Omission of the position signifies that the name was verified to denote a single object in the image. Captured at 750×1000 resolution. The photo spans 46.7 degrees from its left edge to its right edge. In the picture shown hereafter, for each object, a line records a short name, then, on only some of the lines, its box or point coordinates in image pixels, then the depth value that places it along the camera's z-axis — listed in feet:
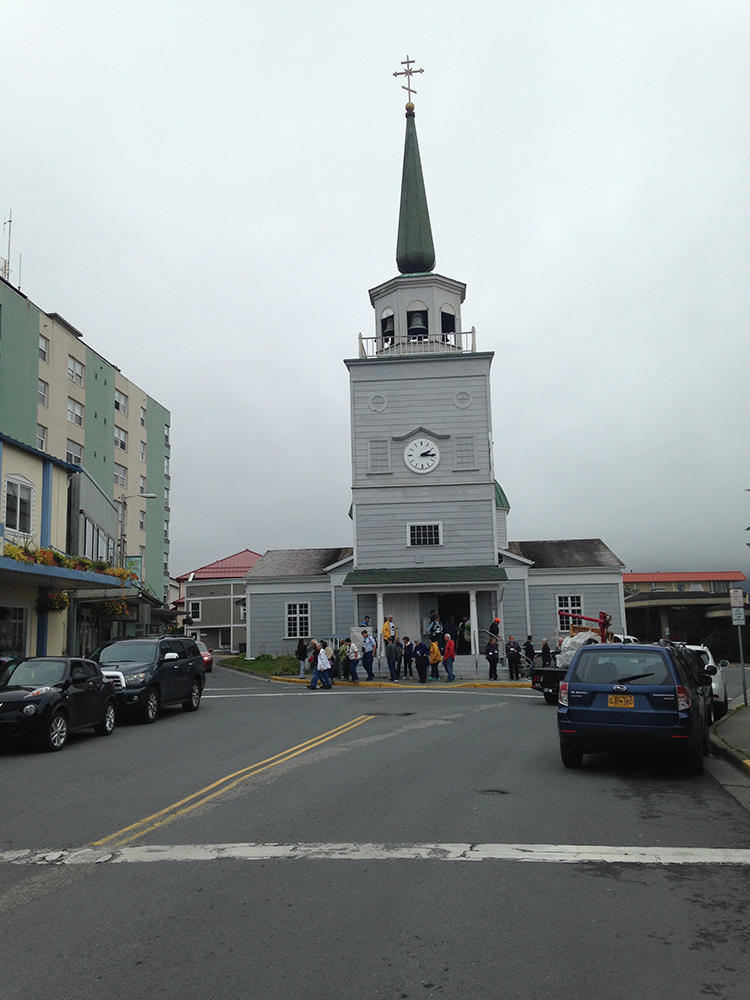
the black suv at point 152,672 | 56.24
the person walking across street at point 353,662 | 94.17
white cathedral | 115.44
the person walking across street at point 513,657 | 96.32
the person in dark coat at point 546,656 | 81.55
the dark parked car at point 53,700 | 42.65
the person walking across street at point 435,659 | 98.17
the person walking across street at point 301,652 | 103.36
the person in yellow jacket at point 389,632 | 97.09
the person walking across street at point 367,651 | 94.94
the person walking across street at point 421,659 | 93.25
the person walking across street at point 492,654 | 97.35
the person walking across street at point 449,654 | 94.38
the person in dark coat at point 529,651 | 100.01
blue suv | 33.68
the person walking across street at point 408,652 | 97.45
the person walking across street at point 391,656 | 95.30
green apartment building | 119.34
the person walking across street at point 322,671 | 85.97
